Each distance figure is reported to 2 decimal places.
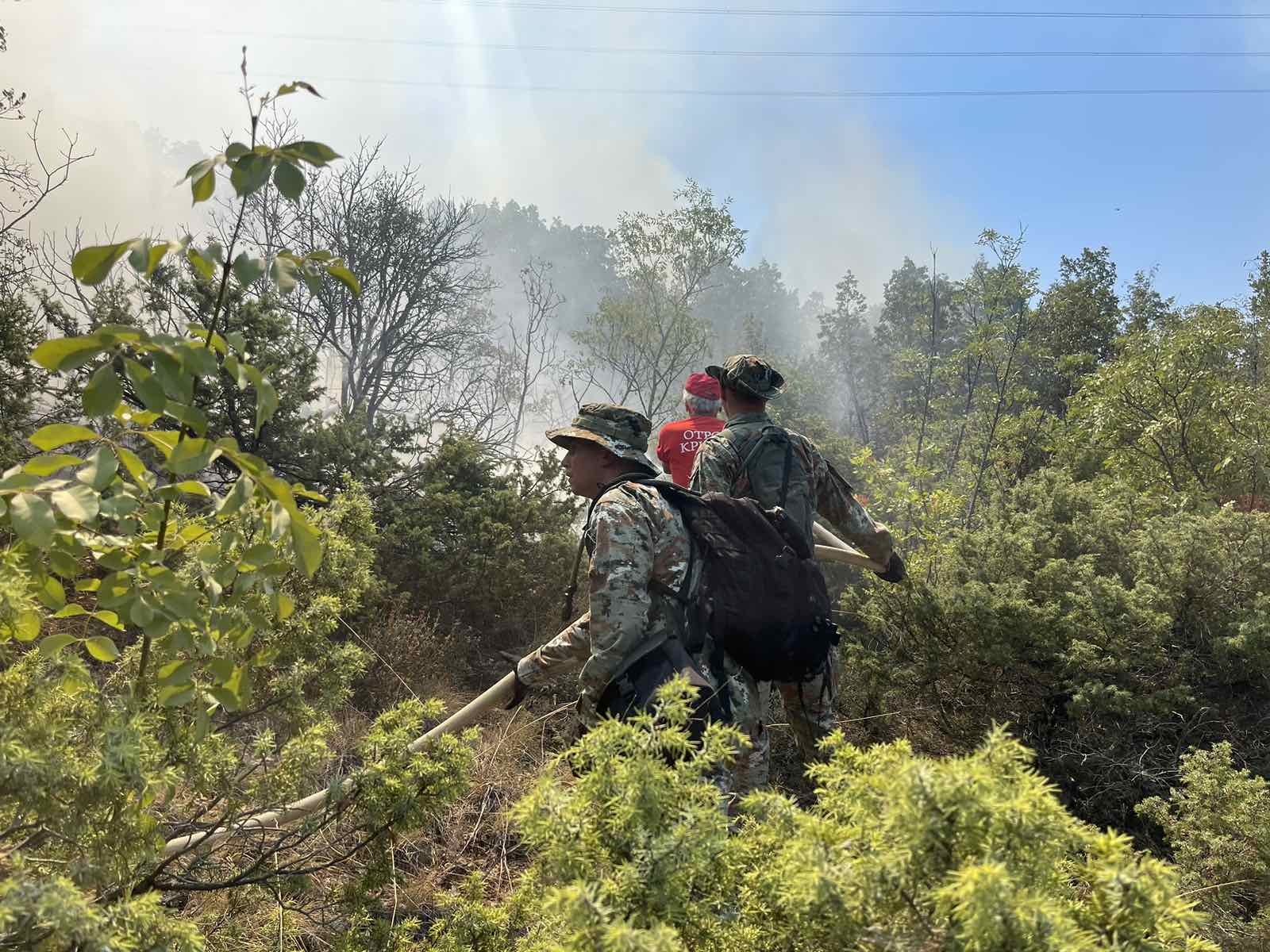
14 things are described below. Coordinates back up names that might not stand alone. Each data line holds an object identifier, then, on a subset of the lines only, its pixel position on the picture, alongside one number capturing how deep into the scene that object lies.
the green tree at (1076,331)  16.12
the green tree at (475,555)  6.07
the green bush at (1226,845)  2.53
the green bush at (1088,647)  3.70
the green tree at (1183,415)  6.96
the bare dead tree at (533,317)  14.99
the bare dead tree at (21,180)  6.31
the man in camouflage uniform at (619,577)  2.49
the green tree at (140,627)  1.13
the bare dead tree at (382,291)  11.55
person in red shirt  4.67
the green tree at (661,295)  17.38
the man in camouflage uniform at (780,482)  3.08
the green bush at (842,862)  0.92
